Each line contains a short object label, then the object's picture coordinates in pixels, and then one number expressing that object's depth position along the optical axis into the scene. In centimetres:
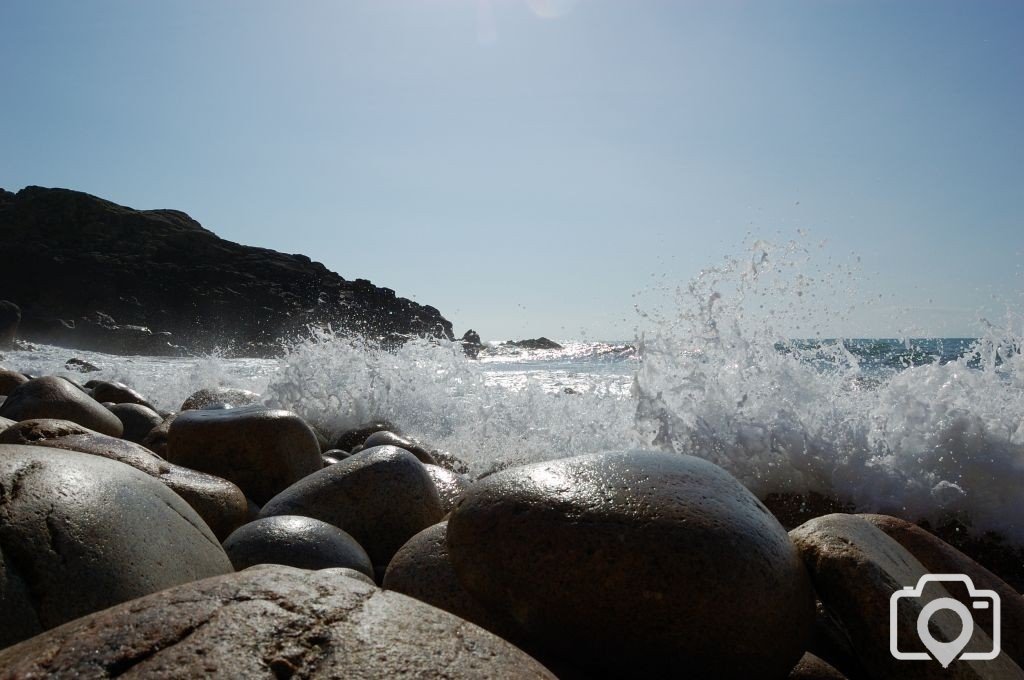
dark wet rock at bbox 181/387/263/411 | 795
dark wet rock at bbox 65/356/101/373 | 1675
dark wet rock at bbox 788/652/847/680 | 218
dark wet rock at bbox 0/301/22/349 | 2547
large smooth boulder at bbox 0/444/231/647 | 170
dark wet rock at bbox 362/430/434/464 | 598
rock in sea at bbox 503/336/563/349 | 4469
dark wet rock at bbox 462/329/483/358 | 4090
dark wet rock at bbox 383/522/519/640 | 218
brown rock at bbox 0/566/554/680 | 115
